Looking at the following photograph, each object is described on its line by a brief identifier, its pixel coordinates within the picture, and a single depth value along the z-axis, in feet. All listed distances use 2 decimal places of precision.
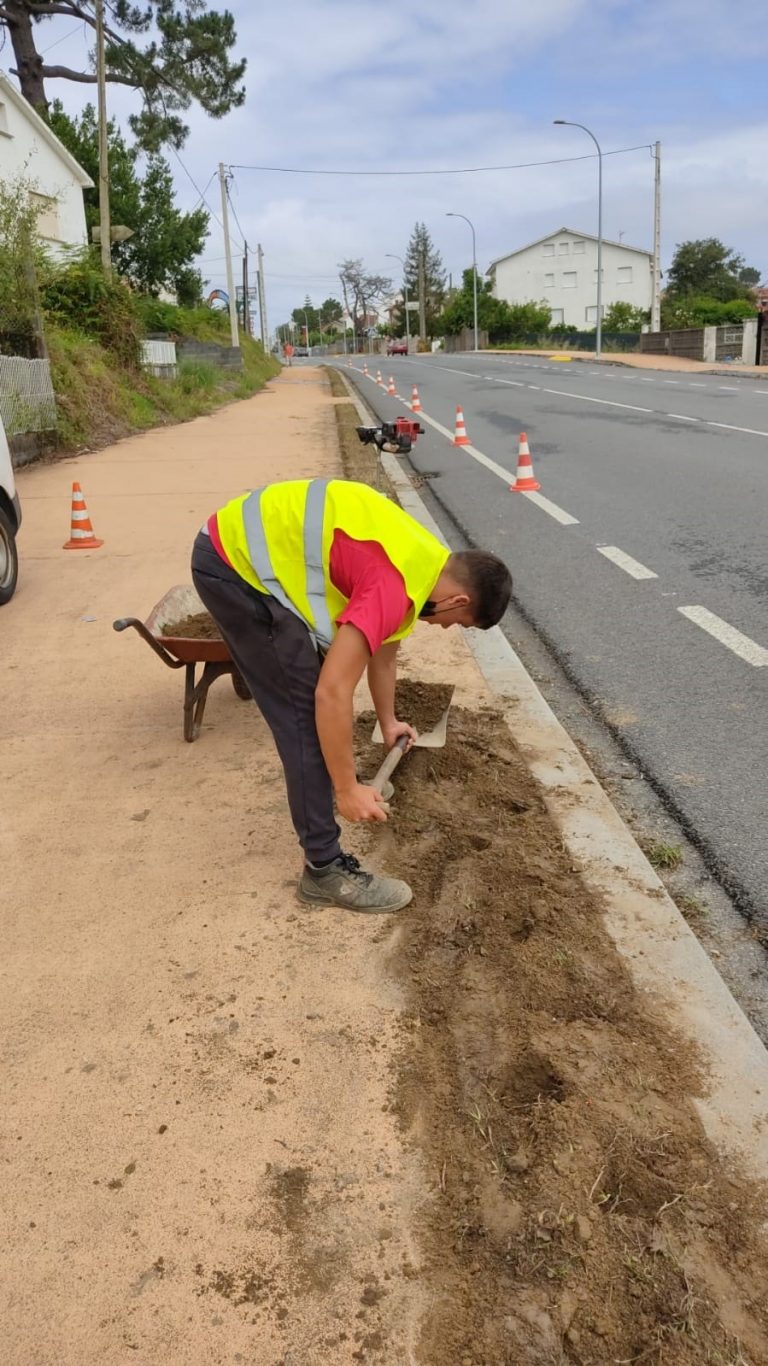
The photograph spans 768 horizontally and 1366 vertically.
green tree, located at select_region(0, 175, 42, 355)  44.93
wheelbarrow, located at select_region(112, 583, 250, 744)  13.29
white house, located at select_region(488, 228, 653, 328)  267.59
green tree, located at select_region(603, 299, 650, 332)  205.67
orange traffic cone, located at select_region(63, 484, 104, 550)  27.17
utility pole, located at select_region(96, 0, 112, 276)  72.33
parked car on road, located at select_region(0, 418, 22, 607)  22.84
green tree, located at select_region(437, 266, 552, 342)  226.17
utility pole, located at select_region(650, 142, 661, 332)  139.74
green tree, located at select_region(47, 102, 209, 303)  116.26
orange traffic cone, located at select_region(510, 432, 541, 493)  32.30
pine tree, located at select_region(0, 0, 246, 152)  100.89
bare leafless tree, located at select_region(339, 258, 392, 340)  409.69
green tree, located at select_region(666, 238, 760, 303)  255.09
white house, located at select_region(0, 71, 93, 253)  85.56
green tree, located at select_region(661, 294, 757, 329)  159.63
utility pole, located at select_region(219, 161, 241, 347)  124.93
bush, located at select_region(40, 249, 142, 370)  58.39
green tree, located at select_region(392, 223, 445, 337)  365.32
